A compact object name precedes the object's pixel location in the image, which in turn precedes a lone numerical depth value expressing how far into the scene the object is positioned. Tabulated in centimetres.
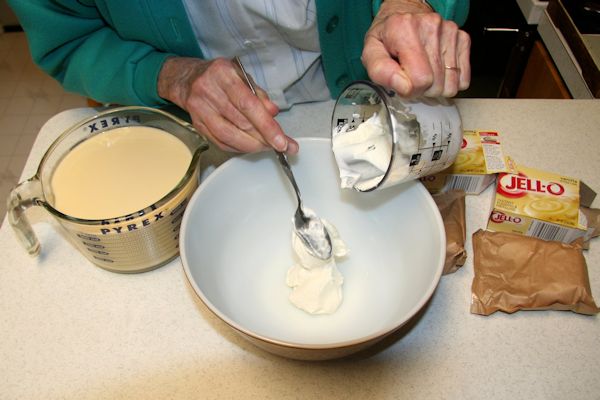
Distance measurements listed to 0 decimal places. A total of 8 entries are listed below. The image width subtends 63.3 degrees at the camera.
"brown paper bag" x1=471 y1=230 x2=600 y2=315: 71
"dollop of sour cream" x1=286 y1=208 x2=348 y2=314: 75
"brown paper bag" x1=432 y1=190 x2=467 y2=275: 75
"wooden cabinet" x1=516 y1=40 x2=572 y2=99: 140
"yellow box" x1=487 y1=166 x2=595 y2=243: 77
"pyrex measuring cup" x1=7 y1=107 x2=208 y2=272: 69
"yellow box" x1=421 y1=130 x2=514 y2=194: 84
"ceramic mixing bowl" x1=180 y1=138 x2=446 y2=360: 71
